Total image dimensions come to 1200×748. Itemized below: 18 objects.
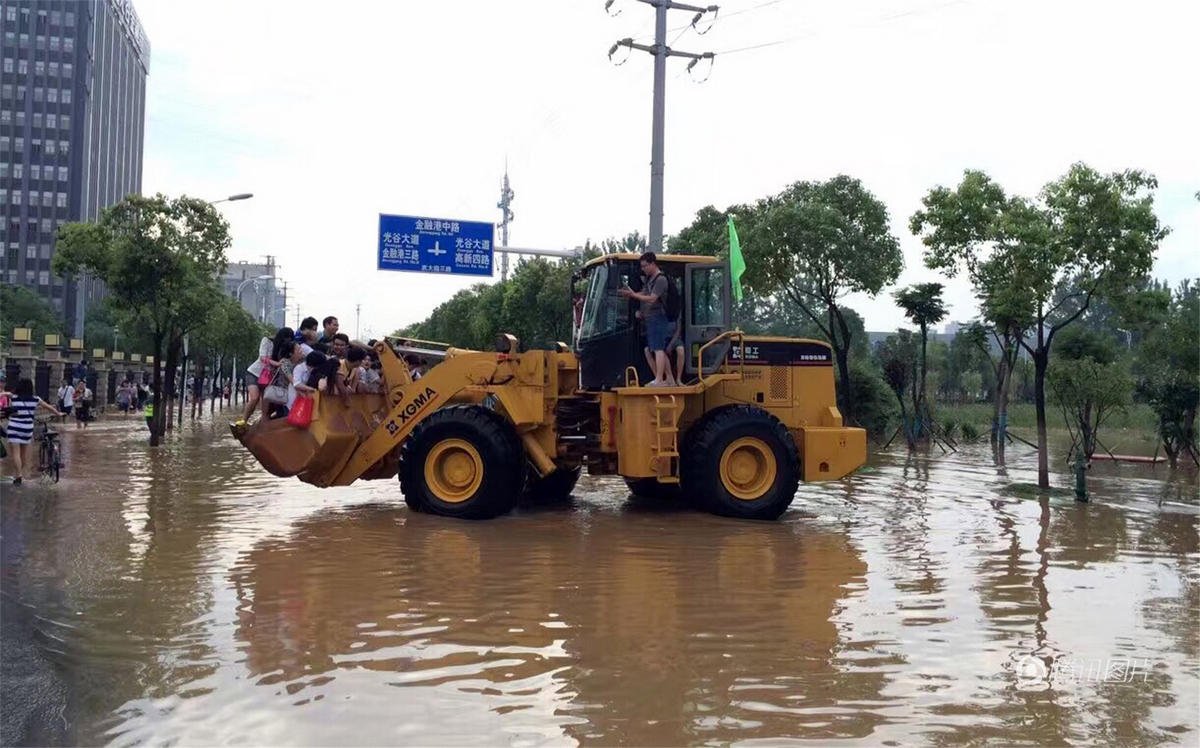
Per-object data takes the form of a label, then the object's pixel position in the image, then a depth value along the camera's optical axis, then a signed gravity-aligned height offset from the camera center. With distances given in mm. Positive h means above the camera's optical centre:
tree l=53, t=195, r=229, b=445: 24469 +2810
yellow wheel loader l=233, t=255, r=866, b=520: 11922 -392
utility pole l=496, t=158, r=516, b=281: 63156 +10924
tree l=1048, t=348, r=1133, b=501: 23484 +246
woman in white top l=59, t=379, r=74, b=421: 30406 -735
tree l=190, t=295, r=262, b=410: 34062 +1585
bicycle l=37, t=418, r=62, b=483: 14812 -1172
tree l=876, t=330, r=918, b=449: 27011 +778
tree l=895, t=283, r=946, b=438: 27766 +2274
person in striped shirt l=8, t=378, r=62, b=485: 14273 -659
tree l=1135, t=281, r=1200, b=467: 22984 +381
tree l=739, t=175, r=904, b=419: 25891 +3668
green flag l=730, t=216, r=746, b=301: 12359 +1503
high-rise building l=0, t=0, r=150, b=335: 105500 +23740
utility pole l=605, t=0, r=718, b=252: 18297 +5157
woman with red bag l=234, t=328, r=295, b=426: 12430 +107
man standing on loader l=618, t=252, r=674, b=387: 12164 +877
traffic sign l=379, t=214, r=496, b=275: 23062 +3013
